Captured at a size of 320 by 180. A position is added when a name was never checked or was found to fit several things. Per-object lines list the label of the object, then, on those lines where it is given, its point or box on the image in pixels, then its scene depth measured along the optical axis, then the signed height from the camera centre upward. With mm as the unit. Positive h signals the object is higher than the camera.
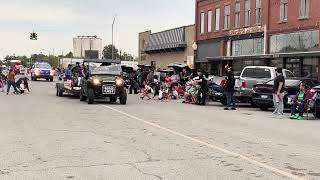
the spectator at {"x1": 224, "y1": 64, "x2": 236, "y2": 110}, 22062 -622
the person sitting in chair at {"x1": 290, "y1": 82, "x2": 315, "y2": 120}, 18594 -995
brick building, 34188 +2769
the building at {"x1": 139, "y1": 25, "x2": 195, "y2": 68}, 54444 +2700
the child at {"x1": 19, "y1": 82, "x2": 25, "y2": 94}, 30277 -1042
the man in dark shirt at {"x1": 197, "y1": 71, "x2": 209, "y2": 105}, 24516 -800
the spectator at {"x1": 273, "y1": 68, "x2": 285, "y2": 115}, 19953 -797
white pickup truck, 23478 -342
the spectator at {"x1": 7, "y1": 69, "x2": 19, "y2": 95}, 29688 -633
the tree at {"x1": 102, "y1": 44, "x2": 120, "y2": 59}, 144525 +5384
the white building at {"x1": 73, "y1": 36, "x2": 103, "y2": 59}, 89062 +4407
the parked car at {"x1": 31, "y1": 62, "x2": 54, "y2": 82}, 53875 -218
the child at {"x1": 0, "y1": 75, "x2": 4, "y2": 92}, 34538 -941
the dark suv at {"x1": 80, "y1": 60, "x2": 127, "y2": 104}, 21922 -566
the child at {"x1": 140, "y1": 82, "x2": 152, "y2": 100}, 28391 -1049
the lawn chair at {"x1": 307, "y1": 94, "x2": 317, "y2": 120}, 18641 -1209
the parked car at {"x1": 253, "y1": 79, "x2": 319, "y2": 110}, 21031 -837
